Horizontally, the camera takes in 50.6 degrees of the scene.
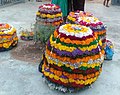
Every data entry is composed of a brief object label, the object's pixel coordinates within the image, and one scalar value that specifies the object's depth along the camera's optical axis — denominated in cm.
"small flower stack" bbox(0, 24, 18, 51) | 240
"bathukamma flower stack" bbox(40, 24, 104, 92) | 163
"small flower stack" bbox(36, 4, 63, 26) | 245
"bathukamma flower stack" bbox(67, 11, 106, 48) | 211
